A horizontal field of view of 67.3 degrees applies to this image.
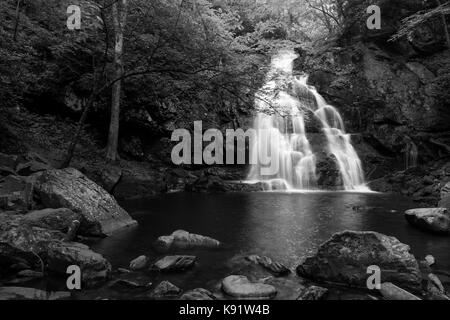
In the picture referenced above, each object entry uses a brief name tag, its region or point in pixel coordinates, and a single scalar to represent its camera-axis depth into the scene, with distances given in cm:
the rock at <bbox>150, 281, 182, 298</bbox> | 499
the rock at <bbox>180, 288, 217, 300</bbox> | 478
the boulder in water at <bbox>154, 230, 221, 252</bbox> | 746
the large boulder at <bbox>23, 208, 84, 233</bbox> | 688
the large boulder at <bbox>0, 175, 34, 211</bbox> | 753
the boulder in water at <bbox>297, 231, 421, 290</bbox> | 537
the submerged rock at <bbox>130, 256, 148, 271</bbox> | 611
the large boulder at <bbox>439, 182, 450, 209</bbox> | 996
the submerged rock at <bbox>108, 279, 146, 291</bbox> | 525
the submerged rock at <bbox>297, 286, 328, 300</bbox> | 483
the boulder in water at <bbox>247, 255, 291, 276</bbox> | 597
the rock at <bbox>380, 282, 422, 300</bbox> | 475
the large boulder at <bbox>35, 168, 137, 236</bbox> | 809
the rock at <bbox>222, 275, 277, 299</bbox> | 496
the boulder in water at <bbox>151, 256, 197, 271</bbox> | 597
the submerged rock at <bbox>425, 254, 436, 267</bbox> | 639
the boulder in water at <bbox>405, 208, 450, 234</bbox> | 847
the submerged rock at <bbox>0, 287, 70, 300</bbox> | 466
